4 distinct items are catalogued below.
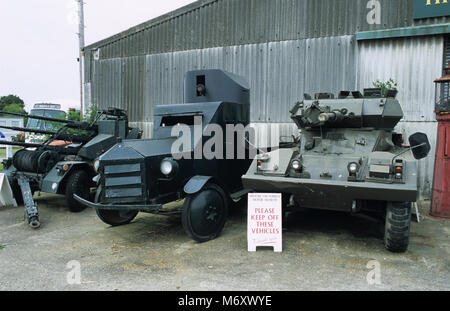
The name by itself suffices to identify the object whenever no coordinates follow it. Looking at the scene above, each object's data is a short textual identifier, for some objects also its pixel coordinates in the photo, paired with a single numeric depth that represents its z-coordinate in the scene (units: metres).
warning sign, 5.39
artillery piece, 7.99
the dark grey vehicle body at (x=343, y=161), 5.07
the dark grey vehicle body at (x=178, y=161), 5.55
